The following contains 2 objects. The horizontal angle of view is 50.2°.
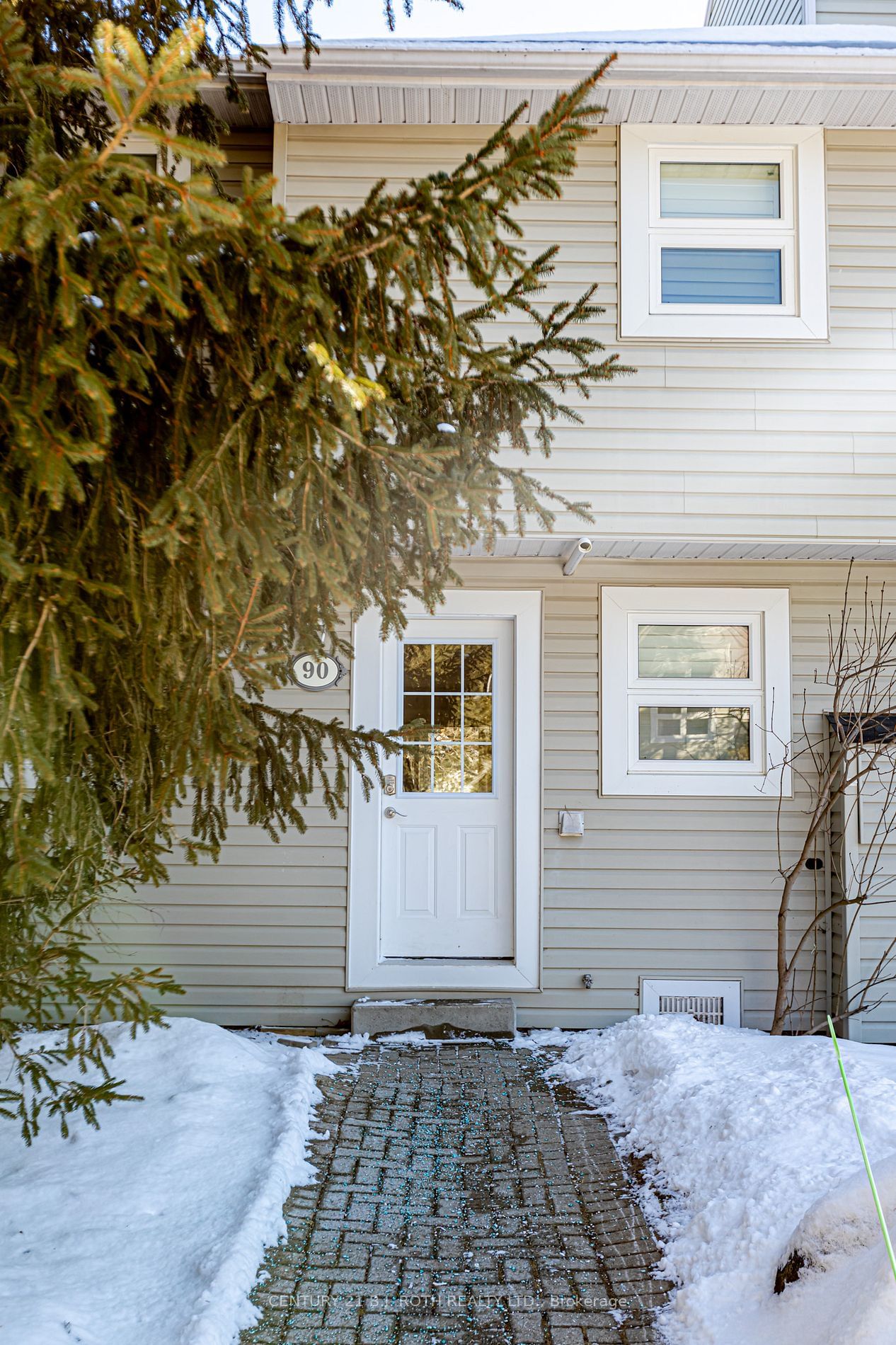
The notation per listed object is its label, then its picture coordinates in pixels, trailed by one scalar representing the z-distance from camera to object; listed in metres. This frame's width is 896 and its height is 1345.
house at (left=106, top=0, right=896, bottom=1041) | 4.96
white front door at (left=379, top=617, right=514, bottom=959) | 5.46
